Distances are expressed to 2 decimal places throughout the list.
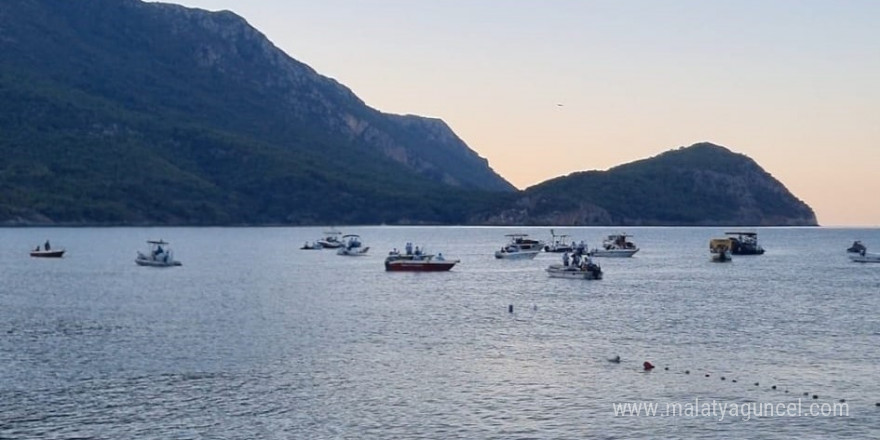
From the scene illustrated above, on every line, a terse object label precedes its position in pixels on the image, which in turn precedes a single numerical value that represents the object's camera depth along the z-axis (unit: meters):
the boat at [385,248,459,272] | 136.38
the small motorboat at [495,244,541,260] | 178.38
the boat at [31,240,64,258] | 161.50
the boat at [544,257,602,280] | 120.34
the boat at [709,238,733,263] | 167.00
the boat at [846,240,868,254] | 173.88
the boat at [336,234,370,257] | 183.00
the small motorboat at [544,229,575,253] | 194.18
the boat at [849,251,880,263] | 166.75
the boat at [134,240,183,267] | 142.38
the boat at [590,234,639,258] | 179.88
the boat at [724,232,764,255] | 188.62
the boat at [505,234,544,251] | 183.12
